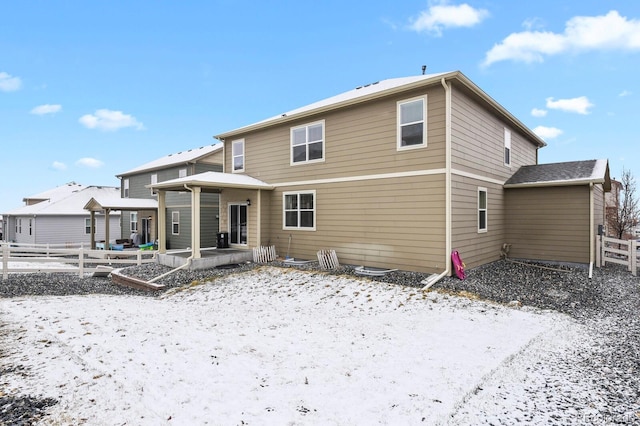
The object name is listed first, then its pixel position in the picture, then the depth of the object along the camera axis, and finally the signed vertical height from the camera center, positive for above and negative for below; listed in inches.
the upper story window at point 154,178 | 880.9 +98.7
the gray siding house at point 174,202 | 766.5 +31.9
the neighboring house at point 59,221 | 1005.8 -19.9
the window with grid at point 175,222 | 804.6 -19.1
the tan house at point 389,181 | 370.6 +44.5
